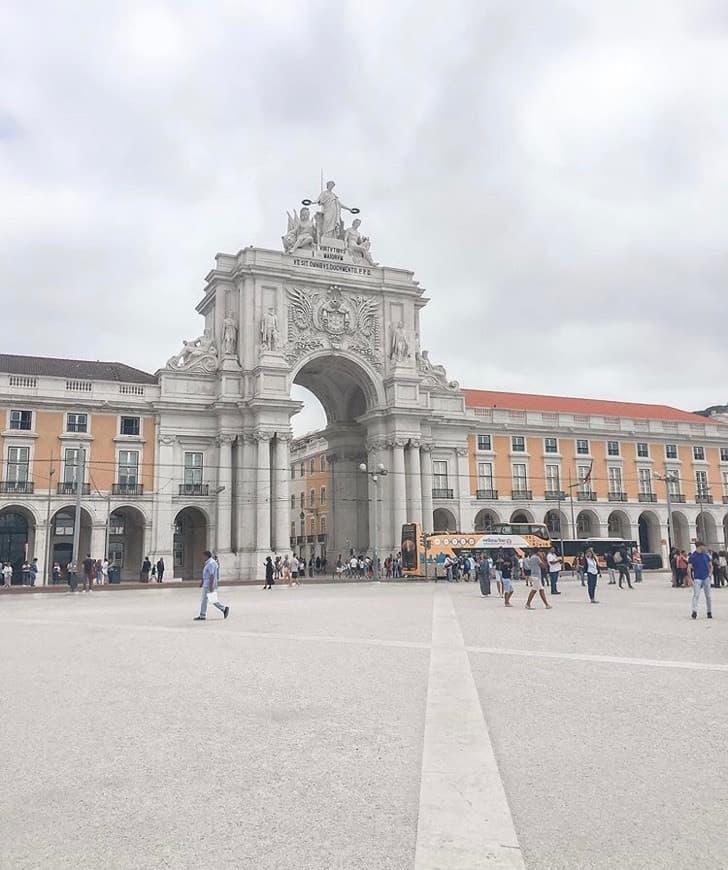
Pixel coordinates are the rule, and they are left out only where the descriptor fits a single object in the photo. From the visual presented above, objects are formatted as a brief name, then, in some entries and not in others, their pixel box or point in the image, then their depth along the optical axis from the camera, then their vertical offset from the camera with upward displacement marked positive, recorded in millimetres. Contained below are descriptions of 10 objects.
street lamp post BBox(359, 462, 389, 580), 47291 +5493
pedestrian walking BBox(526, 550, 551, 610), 21761 -838
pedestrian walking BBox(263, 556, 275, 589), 36925 -645
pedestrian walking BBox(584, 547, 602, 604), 23859 -626
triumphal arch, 52219 +12381
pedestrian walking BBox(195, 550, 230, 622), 19516 -700
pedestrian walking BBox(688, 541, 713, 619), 17859 -491
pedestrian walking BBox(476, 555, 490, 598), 29552 -971
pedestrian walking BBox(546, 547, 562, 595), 29531 -675
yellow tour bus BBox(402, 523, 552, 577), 49438 +668
